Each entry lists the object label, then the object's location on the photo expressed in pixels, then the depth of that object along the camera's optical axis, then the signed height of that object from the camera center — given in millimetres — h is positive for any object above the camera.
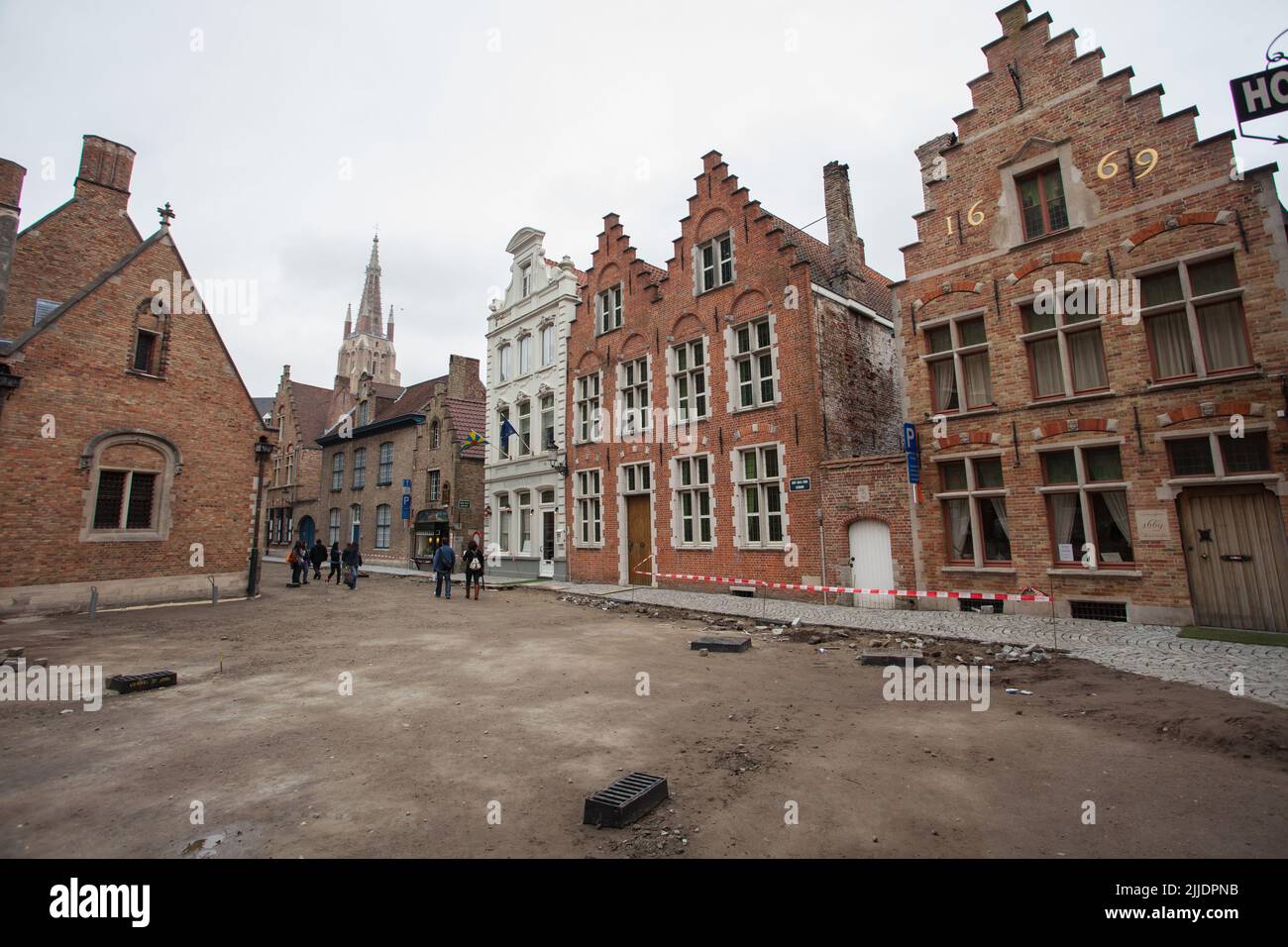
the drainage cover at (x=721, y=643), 9891 -1755
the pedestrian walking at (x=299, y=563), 22312 -323
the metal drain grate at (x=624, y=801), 3791 -1766
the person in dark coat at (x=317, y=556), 24688 -81
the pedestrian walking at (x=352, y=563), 21234 -375
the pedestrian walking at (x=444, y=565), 18156 -462
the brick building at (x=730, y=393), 16109 +4646
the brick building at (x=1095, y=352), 10180 +3647
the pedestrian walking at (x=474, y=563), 18156 -429
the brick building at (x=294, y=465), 41125 +6652
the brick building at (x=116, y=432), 14570 +3601
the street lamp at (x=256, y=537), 18391 +595
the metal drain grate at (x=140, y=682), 7324 -1588
